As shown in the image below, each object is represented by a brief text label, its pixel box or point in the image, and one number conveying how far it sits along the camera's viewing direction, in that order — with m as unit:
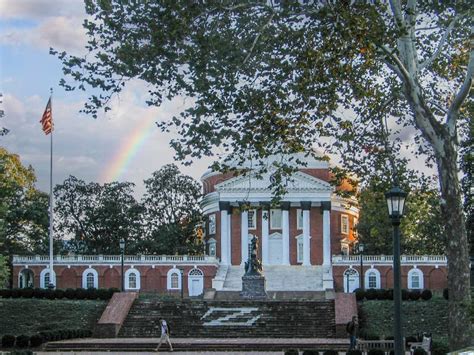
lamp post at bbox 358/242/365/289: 67.43
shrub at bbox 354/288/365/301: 50.38
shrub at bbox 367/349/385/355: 27.69
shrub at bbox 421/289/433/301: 49.16
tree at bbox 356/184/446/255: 67.00
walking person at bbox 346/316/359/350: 32.78
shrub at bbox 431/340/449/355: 24.75
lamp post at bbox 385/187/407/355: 18.17
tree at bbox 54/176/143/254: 81.75
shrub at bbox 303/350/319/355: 26.44
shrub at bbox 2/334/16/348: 37.85
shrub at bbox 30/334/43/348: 38.66
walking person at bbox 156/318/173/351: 36.44
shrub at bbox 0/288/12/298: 52.88
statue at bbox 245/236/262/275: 56.84
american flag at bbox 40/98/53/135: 55.66
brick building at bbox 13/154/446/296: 74.56
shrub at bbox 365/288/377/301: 50.34
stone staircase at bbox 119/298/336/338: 45.50
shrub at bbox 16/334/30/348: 38.16
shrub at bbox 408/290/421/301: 49.41
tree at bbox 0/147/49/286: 74.19
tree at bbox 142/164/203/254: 81.94
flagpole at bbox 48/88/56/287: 56.72
